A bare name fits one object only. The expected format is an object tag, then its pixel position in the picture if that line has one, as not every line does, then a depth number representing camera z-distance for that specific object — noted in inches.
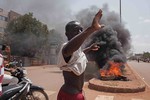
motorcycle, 103.8
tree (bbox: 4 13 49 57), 672.4
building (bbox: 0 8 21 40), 1018.4
